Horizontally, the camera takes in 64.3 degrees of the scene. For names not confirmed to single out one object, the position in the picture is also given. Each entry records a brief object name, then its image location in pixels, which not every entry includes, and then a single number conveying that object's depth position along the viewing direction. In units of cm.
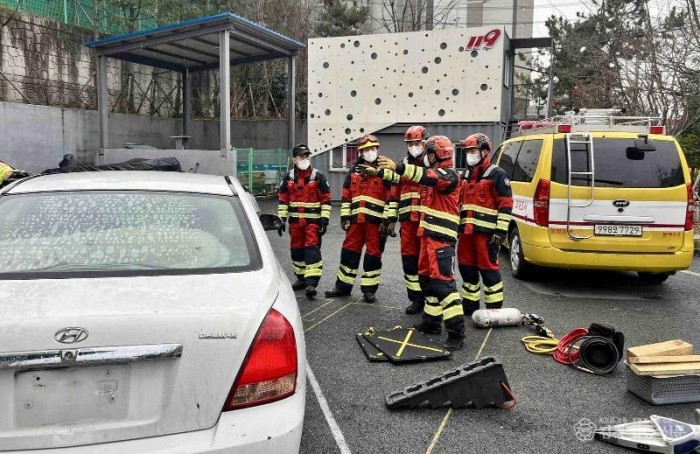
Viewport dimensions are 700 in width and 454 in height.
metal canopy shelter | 1225
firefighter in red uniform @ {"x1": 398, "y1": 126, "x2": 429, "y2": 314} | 566
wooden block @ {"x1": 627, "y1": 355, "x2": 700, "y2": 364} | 371
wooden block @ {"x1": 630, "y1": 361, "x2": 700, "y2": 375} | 364
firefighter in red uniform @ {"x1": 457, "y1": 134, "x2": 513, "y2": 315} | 546
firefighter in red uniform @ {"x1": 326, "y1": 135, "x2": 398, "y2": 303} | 610
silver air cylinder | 528
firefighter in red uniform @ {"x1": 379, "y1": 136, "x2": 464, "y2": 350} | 460
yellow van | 625
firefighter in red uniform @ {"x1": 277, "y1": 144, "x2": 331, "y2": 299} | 640
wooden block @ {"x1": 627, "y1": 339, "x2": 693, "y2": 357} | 378
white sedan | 186
